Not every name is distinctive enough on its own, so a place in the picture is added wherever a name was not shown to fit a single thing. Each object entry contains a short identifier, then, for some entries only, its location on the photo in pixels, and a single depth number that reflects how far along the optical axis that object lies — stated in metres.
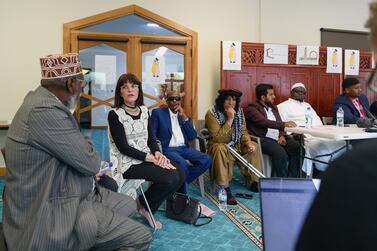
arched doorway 4.29
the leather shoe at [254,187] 3.68
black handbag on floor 2.75
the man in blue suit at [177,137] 3.16
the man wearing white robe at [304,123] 3.53
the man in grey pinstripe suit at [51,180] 1.42
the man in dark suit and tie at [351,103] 3.97
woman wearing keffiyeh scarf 3.39
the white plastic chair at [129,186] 2.61
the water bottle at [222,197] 3.17
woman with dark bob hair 2.61
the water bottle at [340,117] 3.56
